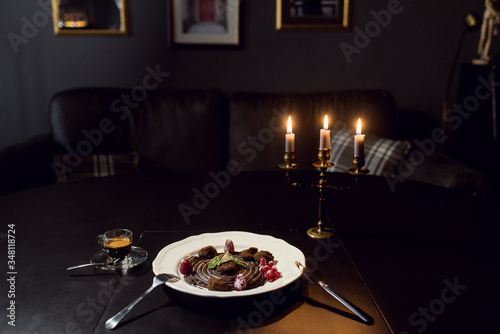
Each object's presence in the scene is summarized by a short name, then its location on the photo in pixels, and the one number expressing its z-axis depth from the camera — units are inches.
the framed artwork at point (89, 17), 105.6
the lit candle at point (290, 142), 45.9
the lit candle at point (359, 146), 42.4
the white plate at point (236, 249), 33.3
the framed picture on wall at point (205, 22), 107.0
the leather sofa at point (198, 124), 97.4
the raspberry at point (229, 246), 40.3
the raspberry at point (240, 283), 33.9
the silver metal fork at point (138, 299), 31.2
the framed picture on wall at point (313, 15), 108.2
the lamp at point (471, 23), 96.4
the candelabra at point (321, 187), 44.5
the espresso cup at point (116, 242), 39.9
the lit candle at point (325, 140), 43.0
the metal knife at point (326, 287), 32.6
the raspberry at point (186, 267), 36.7
